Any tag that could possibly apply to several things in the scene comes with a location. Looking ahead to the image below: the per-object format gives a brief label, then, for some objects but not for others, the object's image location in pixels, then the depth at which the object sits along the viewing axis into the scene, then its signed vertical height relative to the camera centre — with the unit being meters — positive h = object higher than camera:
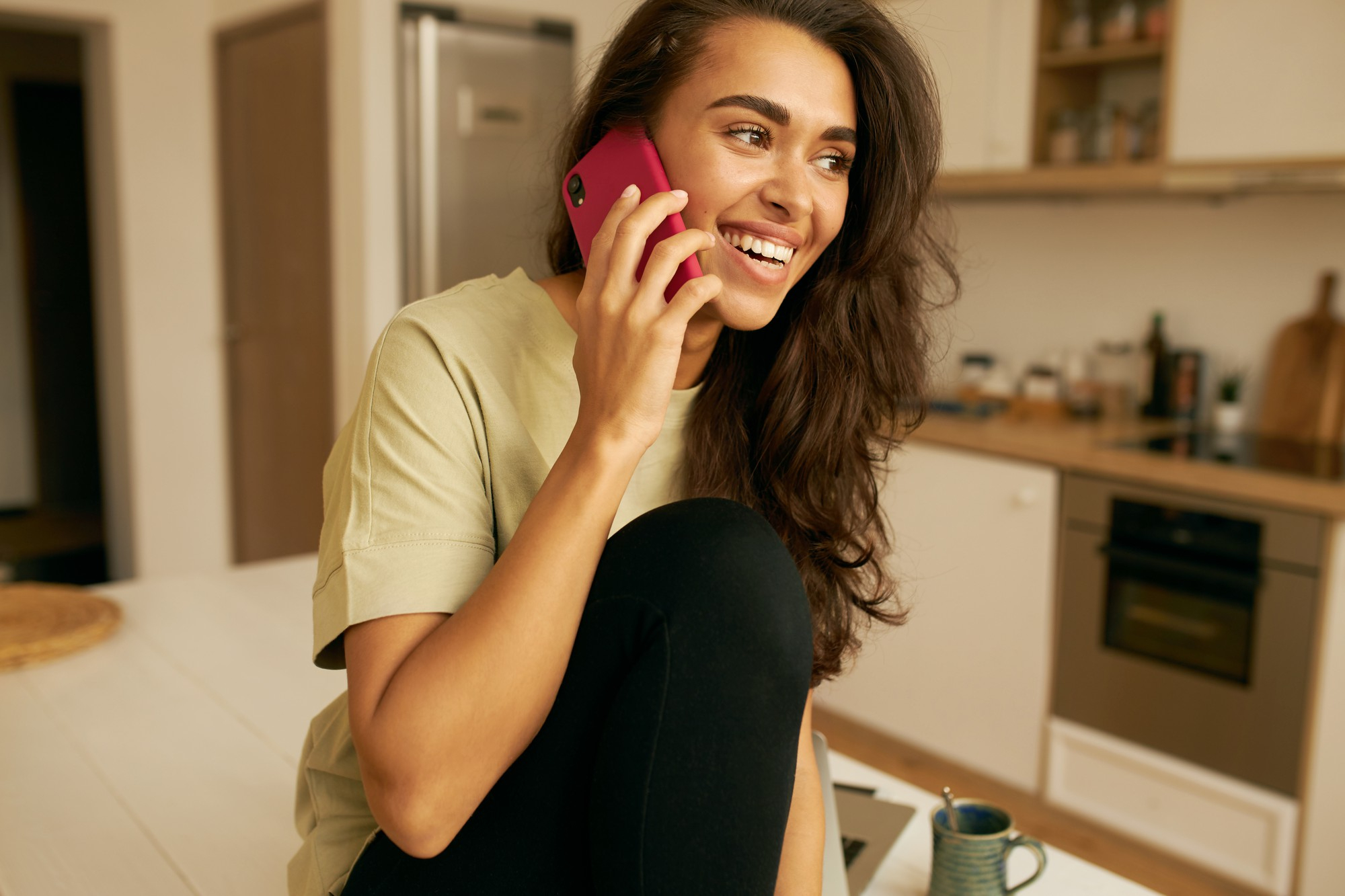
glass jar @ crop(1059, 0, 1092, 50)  2.77 +0.65
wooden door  3.48 -0.01
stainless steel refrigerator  3.15 +0.42
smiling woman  0.80 -0.21
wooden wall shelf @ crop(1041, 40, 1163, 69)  2.64 +0.56
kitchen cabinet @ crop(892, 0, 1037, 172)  2.81 +0.55
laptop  1.07 -0.62
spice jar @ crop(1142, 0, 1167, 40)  2.63 +0.63
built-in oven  2.12 -0.70
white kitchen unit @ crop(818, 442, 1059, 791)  2.56 -0.80
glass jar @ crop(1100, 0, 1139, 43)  2.70 +0.64
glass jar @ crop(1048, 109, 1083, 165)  2.80 +0.37
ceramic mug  1.04 -0.55
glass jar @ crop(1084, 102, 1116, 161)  2.78 +0.39
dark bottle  2.83 -0.23
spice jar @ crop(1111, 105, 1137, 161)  2.76 +0.37
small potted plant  2.67 -0.29
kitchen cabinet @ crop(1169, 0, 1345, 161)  2.26 +0.44
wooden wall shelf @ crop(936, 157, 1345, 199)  2.31 +0.25
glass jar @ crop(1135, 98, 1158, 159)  2.74 +0.39
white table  1.17 -0.63
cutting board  2.53 -0.22
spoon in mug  1.07 -0.52
